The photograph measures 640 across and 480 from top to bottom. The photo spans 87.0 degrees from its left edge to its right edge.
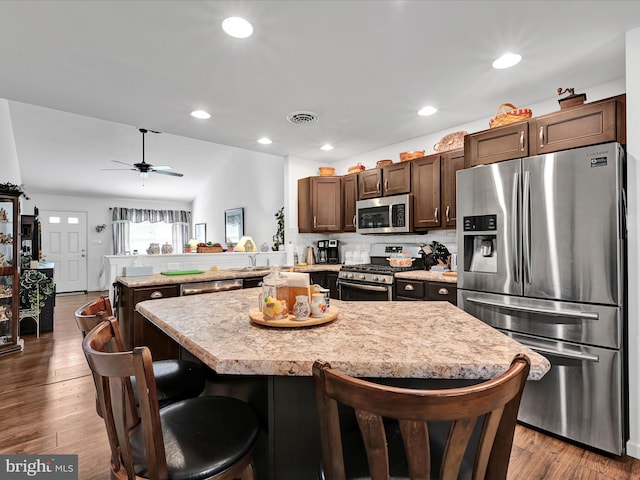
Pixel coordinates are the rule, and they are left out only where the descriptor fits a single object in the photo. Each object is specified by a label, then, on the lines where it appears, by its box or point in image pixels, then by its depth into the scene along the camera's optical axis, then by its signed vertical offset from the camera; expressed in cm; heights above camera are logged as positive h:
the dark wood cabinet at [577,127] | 205 +72
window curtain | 904 +67
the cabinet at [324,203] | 455 +53
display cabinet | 370 -31
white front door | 815 +0
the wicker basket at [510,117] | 252 +93
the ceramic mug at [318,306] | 142 -27
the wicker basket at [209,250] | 437 -8
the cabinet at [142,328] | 297 -74
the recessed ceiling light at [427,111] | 315 +123
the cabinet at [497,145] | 243 +72
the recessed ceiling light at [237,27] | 186 +123
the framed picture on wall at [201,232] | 919 +35
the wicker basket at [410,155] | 374 +96
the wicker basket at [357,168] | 439 +97
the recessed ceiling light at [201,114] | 315 +123
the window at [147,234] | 946 +31
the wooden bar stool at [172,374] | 139 -58
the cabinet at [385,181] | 377 +71
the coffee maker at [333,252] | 490 -15
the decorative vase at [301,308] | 135 -26
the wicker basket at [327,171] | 463 +98
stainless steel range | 342 -36
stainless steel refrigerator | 194 -26
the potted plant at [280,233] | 506 +15
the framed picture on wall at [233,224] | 725 +43
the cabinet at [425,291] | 290 -46
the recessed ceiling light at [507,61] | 224 +122
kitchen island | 95 -35
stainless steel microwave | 370 +31
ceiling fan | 546 +127
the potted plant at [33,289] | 425 -55
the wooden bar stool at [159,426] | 80 -57
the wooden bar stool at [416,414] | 61 -33
